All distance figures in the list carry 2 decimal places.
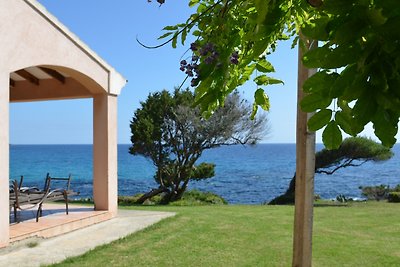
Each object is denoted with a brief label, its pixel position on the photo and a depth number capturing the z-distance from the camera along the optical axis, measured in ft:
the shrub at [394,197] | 61.04
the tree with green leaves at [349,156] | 73.15
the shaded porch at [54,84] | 23.15
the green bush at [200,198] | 67.22
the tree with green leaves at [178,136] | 67.41
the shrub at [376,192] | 75.67
